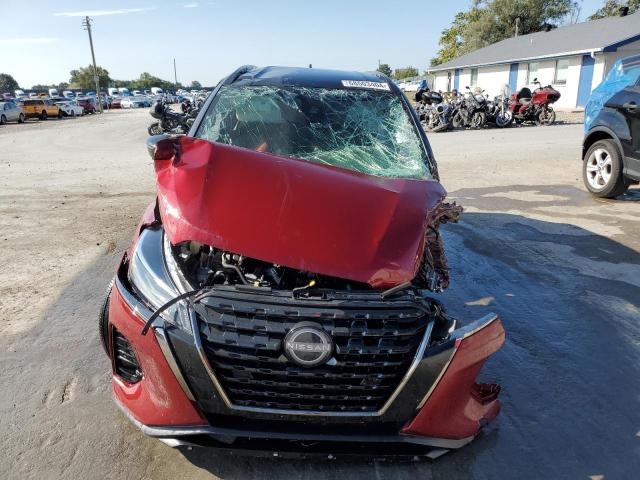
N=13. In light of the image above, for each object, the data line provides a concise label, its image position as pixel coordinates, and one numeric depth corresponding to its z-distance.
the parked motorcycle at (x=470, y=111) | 19.95
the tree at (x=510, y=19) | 54.53
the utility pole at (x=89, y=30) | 55.97
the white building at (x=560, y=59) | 28.92
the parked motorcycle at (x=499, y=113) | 20.39
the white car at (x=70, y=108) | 37.44
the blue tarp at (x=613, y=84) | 7.04
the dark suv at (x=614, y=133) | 6.90
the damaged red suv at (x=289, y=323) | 1.98
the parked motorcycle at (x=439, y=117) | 19.58
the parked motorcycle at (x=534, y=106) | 20.98
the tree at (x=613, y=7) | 51.97
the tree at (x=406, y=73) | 105.51
